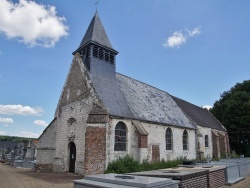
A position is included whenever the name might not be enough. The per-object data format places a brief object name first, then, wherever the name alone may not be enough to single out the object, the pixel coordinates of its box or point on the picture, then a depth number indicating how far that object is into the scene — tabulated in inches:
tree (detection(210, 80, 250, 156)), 1342.3
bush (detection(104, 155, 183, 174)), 543.4
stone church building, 582.2
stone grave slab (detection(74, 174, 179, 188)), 247.0
